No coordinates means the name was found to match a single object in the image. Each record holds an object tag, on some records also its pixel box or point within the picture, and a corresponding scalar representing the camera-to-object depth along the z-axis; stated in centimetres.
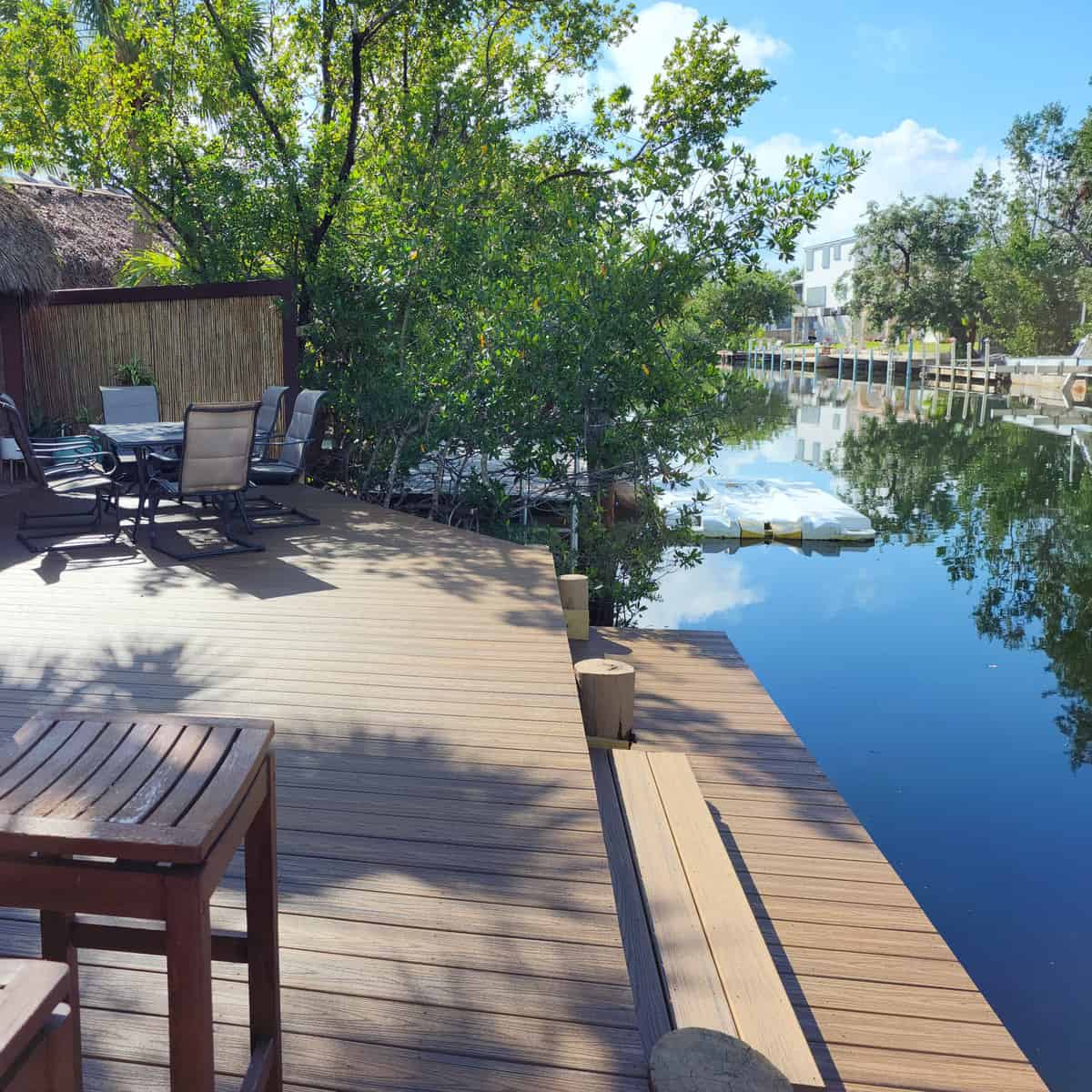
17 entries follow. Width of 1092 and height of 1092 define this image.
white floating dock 1443
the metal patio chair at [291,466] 690
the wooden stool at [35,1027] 87
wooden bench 213
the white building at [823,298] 6444
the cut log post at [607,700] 404
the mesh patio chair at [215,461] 582
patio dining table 623
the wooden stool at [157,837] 111
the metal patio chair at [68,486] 598
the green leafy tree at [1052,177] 3341
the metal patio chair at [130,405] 831
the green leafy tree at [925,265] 4175
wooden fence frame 877
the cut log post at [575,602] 557
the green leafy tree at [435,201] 759
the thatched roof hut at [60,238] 941
